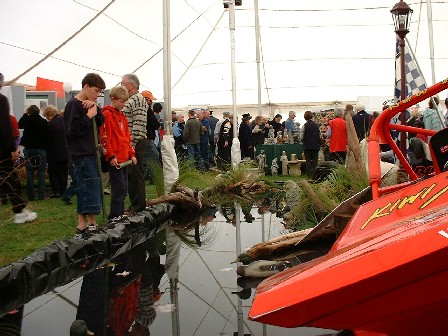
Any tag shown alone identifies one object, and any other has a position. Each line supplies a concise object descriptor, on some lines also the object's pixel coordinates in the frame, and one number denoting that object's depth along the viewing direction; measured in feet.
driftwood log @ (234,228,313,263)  21.47
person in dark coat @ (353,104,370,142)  52.37
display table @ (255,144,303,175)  64.28
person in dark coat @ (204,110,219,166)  69.67
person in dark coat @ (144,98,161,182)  32.71
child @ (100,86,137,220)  25.85
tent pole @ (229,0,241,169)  51.78
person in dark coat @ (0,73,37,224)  24.57
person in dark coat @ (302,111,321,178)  57.06
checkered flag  33.78
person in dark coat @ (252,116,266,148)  71.21
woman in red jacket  52.13
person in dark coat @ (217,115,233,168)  65.62
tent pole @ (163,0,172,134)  36.11
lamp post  33.68
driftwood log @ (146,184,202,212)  33.22
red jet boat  6.46
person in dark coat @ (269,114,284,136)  76.32
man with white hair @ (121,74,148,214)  29.45
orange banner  51.41
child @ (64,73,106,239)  23.39
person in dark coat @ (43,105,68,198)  39.55
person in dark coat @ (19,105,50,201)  38.22
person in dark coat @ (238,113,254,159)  67.62
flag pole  33.64
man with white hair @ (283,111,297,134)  73.92
